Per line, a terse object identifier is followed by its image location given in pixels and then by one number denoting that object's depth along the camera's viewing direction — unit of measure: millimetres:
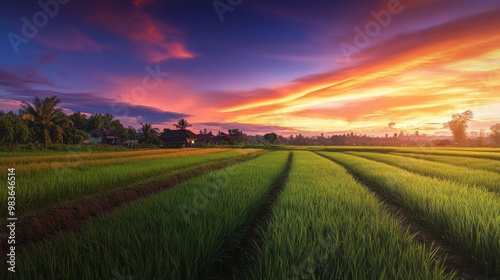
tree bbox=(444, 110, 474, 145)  68062
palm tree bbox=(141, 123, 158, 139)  54688
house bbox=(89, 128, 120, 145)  51375
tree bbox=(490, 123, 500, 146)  72062
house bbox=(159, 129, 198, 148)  51250
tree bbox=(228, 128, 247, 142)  80838
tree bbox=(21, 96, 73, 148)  31453
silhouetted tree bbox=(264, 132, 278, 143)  97606
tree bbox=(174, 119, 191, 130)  64875
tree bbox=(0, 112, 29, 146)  24641
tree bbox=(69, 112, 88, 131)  55000
